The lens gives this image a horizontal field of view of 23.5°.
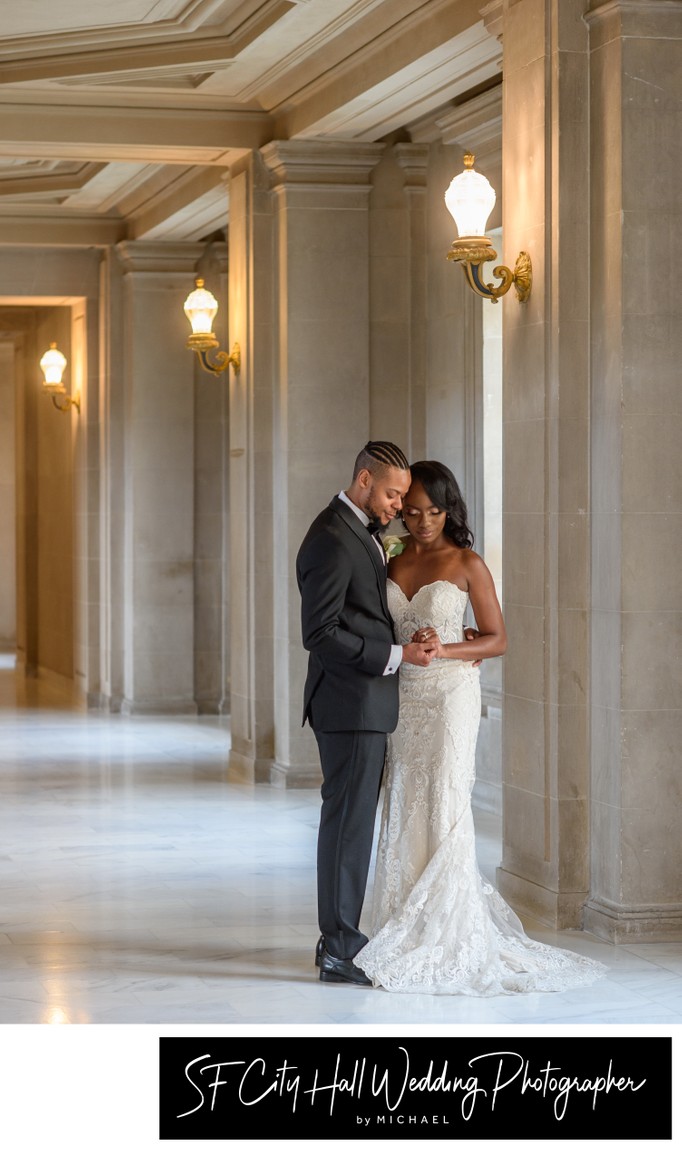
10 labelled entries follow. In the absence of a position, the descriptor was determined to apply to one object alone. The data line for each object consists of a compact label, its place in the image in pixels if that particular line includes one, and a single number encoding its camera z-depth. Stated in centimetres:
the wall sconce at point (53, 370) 1703
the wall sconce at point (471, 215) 765
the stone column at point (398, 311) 1129
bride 598
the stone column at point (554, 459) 692
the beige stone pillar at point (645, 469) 670
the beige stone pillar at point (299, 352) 1112
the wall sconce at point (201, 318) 1205
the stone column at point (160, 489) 1570
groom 588
